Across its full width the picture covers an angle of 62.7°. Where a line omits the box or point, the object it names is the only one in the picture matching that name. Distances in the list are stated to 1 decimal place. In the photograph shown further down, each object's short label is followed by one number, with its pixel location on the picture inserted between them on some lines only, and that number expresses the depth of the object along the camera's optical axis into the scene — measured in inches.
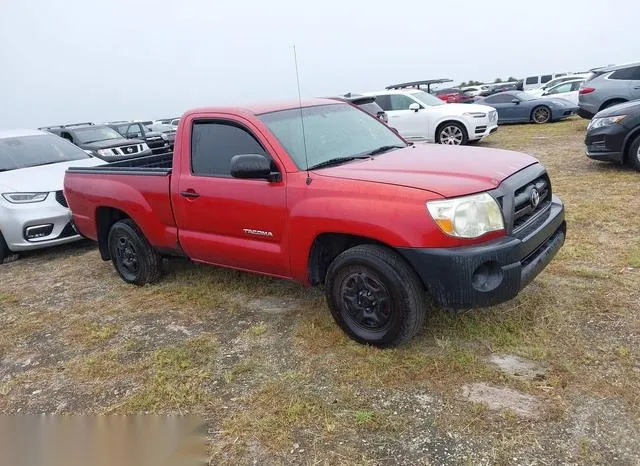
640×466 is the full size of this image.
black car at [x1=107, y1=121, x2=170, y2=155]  680.1
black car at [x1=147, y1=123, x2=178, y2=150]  901.7
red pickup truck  124.7
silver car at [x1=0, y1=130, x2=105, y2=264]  257.6
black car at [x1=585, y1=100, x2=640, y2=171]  306.0
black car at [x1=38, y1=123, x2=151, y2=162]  449.4
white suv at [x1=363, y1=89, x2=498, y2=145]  500.1
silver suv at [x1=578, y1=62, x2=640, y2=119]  493.4
